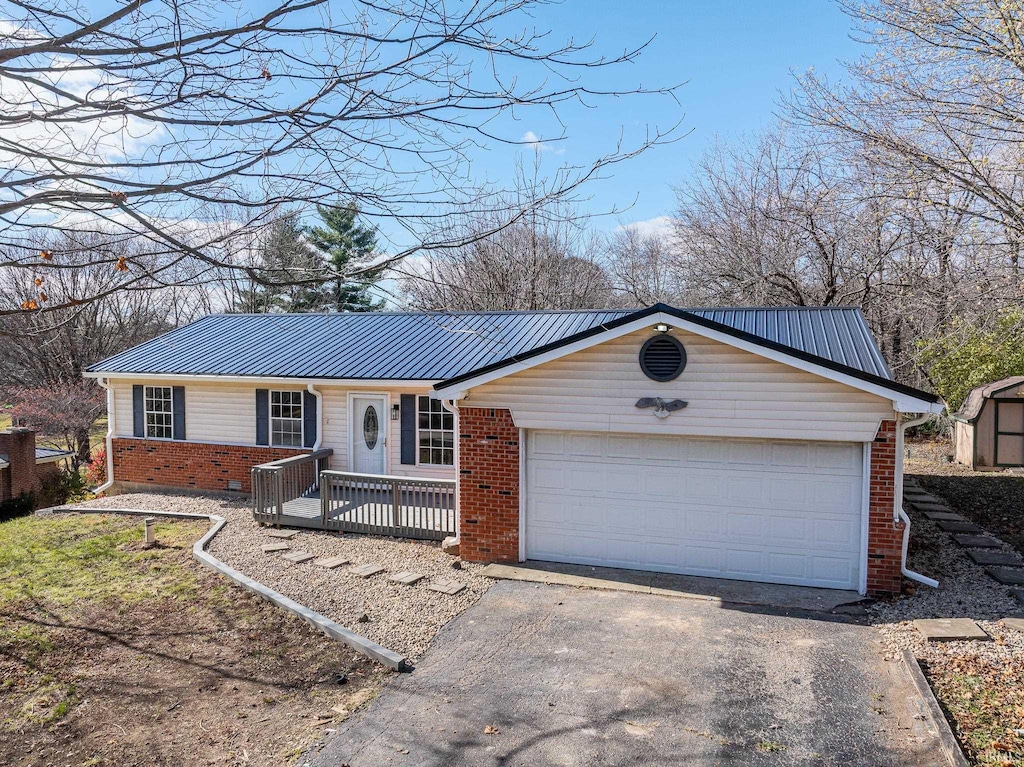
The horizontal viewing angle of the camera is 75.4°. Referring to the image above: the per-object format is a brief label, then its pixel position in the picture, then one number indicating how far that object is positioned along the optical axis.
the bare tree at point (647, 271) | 26.38
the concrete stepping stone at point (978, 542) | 10.59
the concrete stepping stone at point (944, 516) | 12.18
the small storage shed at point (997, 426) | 17.39
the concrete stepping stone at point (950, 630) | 6.90
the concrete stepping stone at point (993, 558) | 9.73
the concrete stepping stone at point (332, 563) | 9.72
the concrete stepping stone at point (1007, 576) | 8.83
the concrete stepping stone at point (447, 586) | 8.68
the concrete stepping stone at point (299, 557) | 9.99
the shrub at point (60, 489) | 19.66
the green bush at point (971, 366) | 19.44
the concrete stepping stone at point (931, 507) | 13.05
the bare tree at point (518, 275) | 25.92
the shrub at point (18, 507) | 19.59
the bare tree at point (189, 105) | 4.52
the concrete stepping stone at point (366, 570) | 9.34
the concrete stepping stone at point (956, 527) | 11.51
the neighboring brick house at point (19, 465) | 19.89
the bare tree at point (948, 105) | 10.23
